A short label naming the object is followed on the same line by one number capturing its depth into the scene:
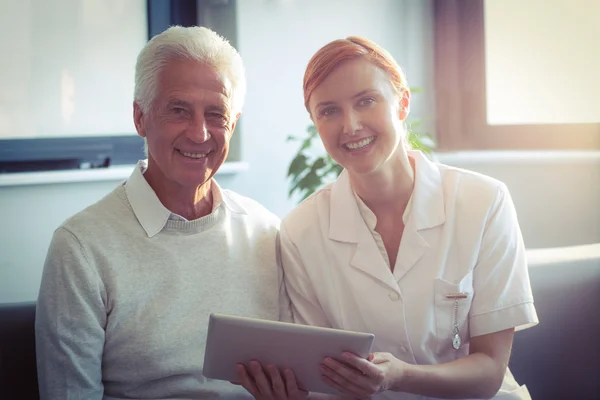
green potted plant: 3.08
